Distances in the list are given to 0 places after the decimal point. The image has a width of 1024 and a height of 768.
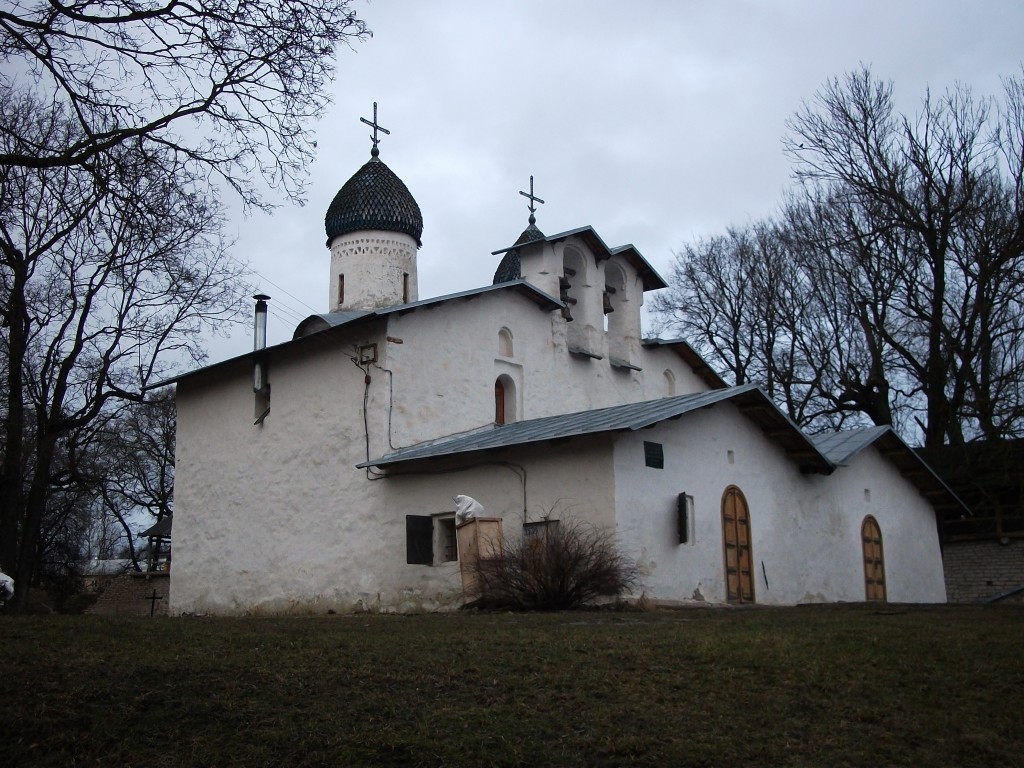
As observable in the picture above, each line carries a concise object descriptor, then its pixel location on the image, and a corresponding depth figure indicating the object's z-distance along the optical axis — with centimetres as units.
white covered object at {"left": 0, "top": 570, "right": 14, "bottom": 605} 1354
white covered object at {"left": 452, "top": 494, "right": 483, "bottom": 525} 1617
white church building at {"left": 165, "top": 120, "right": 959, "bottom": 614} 1694
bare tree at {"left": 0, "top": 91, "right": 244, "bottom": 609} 1772
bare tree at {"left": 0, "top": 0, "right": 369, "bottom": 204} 811
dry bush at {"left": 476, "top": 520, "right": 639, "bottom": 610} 1424
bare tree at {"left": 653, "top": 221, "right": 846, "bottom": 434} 3105
